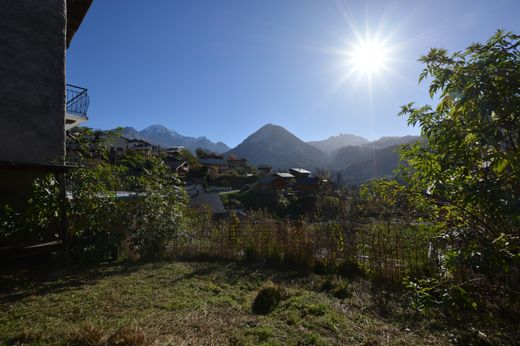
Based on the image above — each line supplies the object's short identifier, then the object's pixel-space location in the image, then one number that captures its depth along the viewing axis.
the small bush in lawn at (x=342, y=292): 5.61
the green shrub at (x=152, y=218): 8.05
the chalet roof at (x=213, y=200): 23.36
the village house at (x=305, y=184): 47.17
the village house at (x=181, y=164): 44.03
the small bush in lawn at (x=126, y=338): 3.03
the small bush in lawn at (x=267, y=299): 4.71
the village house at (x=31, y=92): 6.45
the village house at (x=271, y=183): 41.64
